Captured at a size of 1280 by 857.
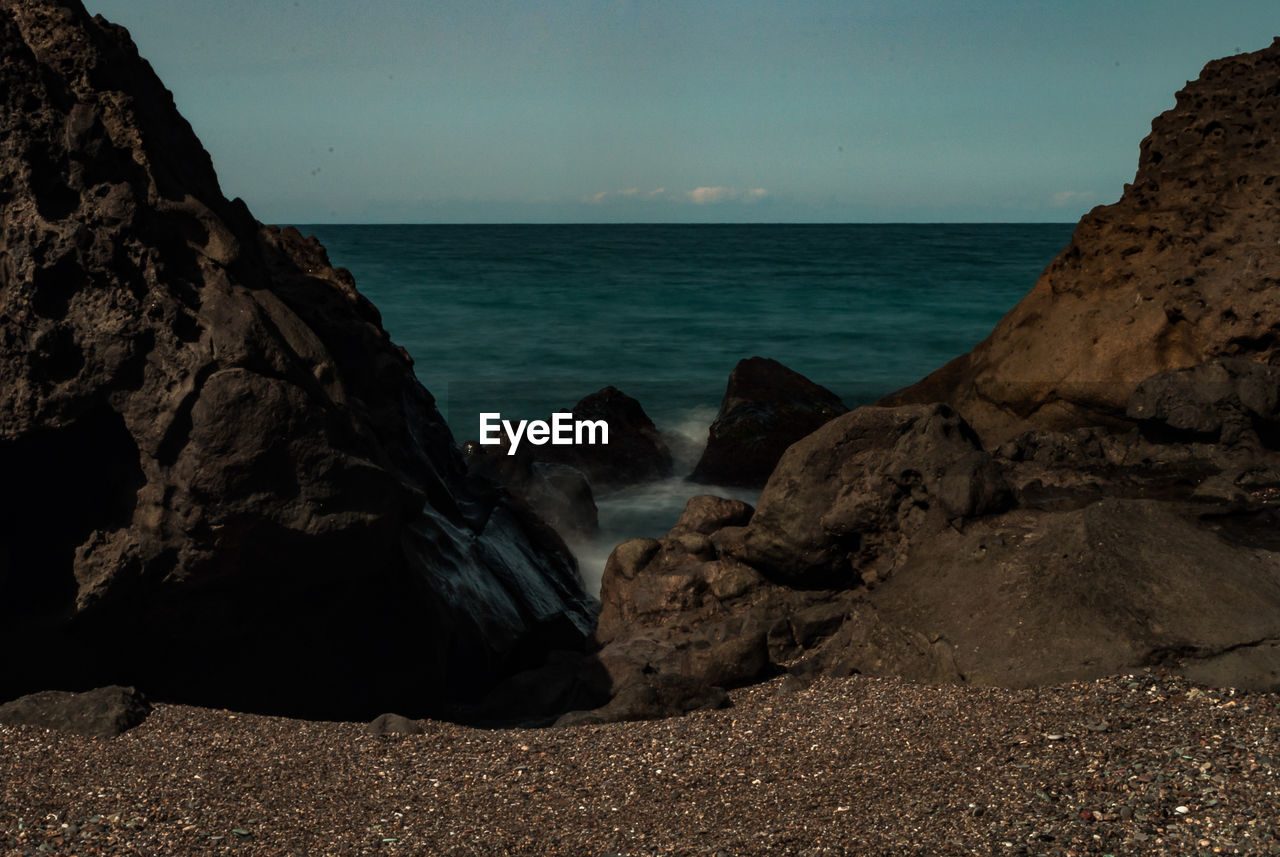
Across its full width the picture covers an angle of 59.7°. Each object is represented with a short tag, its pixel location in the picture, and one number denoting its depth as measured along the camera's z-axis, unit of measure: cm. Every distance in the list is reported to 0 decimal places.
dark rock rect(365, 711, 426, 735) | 521
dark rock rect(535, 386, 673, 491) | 1538
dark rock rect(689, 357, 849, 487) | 1418
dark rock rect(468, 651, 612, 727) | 627
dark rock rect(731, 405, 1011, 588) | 627
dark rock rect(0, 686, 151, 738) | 491
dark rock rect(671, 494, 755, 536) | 795
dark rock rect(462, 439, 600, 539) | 1219
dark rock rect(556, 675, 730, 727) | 564
